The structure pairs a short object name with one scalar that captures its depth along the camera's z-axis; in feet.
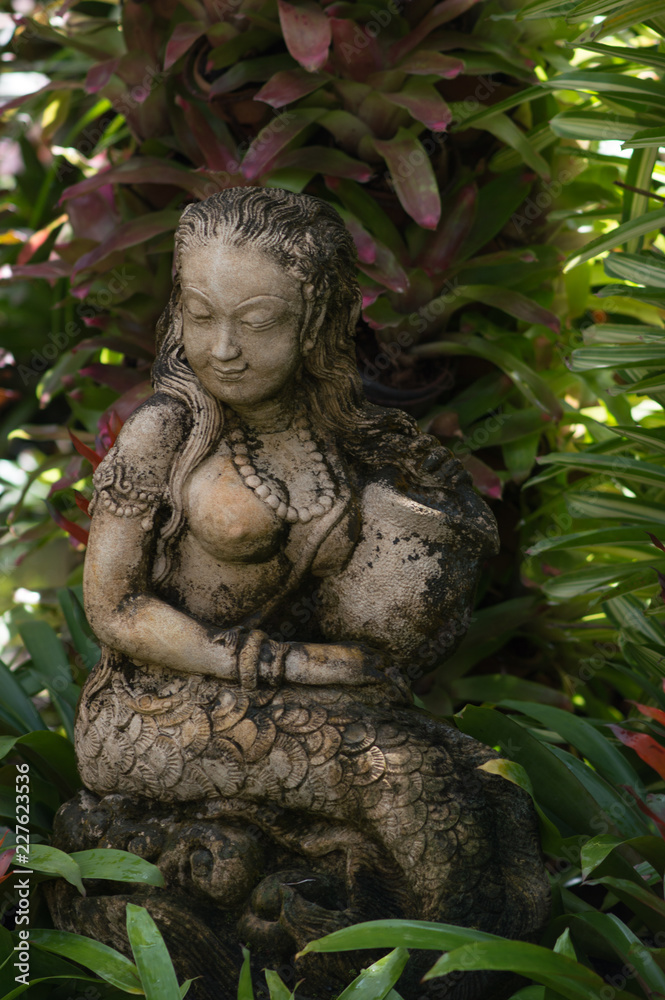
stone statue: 13.20
